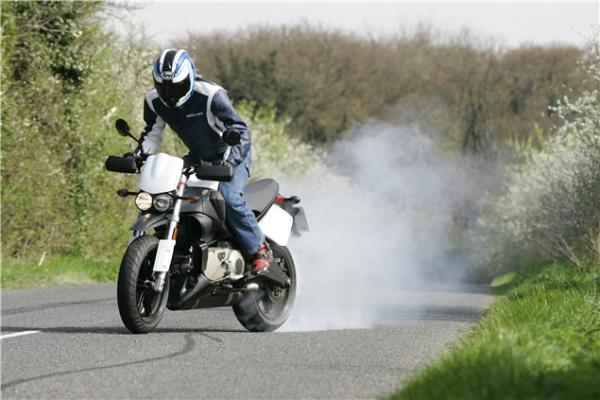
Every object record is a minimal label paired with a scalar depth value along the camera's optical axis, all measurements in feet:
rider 63.26
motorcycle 60.13
